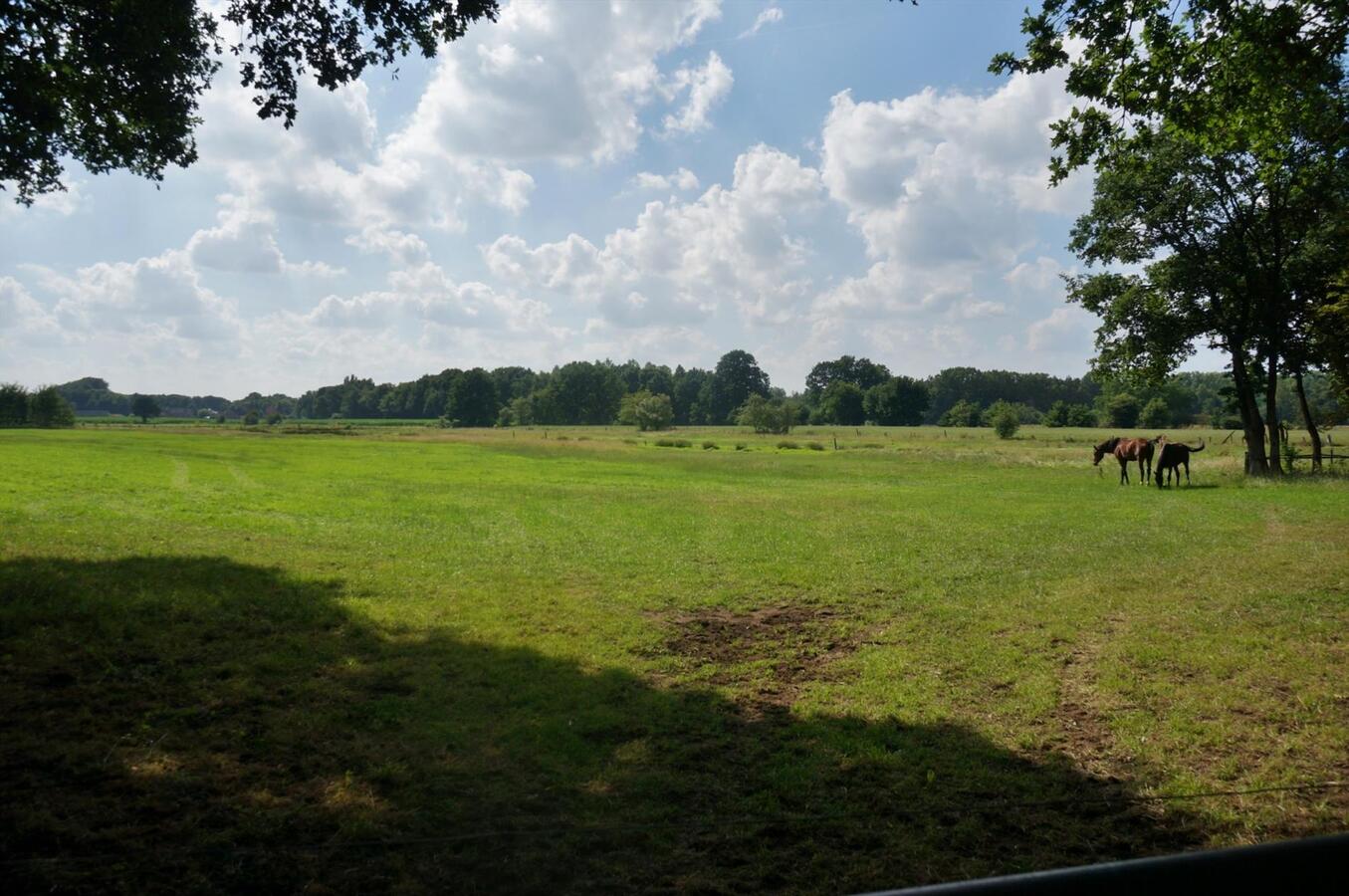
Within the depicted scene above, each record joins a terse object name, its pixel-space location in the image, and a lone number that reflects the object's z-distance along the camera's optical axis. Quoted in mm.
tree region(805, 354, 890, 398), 186375
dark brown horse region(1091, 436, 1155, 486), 31734
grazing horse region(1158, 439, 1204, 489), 30359
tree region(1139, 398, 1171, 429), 120312
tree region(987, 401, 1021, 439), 91500
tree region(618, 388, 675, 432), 137050
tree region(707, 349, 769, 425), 181750
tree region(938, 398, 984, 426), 154375
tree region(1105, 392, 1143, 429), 126625
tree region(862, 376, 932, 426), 155250
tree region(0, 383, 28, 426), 100812
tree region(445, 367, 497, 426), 167250
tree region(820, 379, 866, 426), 160875
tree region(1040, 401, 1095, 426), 136750
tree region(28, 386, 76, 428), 102500
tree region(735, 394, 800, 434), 115312
